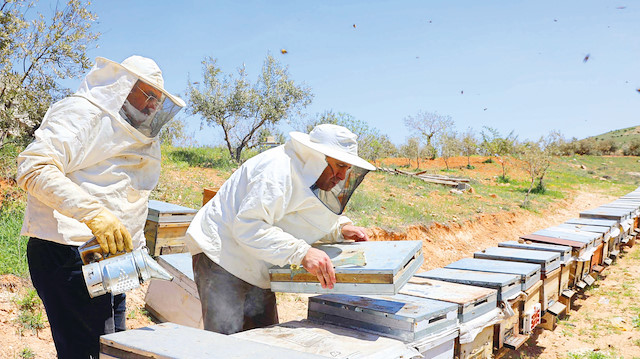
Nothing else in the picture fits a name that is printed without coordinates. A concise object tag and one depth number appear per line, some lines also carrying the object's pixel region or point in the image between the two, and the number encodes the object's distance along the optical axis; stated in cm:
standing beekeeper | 204
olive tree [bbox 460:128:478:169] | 3067
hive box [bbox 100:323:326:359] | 164
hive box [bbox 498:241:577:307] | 501
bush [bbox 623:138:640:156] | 4222
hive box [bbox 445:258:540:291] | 395
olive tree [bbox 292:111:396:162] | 2280
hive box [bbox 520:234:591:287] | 538
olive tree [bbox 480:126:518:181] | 2775
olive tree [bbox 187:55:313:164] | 1485
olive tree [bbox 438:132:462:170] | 3157
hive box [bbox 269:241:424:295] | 236
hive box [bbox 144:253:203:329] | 391
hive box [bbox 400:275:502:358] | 298
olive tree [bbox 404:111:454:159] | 3450
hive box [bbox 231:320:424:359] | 208
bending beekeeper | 241
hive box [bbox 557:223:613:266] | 652
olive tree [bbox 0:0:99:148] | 643
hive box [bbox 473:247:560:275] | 444
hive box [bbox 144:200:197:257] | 494
